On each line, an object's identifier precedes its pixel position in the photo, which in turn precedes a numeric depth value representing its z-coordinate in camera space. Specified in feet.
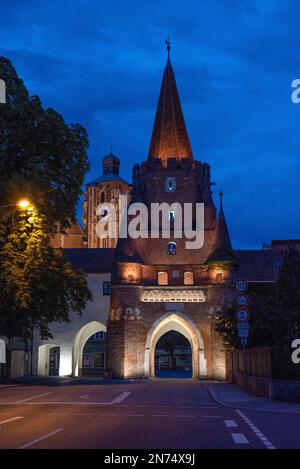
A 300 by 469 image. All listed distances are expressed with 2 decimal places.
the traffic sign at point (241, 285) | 96.89
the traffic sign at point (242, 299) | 96.23
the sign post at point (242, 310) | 95.47
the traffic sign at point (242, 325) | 96.44
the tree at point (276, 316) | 128.98
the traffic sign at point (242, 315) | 95.23
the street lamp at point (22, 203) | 73.20
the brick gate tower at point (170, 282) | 179.69
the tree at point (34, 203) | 76.23
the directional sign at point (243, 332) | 96.89
